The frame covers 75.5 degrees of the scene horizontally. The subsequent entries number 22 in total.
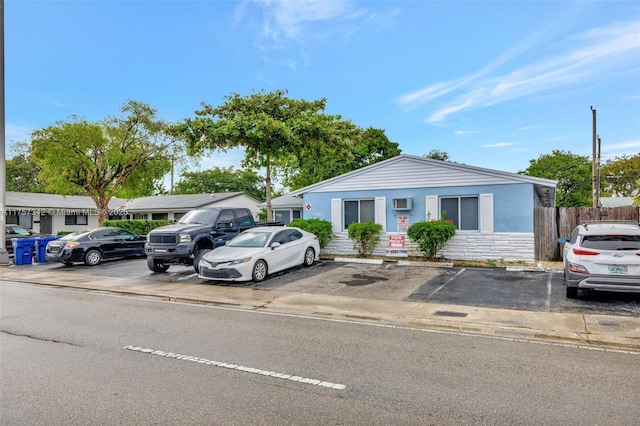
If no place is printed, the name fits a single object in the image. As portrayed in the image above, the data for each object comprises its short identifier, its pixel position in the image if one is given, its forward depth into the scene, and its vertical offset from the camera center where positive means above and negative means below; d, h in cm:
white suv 820 -85
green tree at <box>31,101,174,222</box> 2698 +482
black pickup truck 1339 -48
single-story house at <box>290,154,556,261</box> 1488 +65
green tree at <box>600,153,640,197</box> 4286 +491
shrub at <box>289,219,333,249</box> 1712 -27
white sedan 1143 -100
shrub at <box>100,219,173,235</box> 2766 -14
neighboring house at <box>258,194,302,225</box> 2522 +79
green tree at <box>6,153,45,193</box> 5153 +601
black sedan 1645 -99
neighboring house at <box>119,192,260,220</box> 3650 +166
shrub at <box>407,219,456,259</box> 1488 -52
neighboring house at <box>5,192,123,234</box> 3167 +84
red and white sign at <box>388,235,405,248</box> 1611 -82
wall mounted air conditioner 1648 +66
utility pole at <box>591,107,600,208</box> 2255 +314
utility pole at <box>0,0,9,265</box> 1609 +256
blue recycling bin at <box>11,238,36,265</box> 1727 -117
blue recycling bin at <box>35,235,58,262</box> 1797 -109
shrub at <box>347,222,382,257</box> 1652 -59
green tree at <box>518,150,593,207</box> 3791 +439
